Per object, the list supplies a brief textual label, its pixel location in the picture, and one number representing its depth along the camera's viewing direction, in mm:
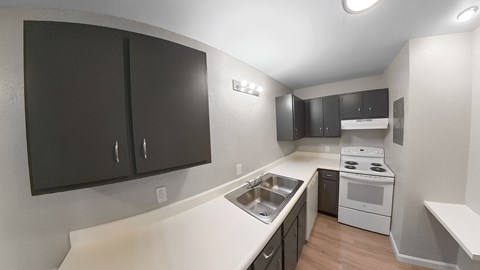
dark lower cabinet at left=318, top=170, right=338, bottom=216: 2256
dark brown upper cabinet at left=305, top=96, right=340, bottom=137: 2520
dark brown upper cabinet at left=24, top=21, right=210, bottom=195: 592
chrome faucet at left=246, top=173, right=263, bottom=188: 1609
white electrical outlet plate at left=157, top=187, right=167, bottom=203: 1079
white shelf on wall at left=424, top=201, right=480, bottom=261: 955
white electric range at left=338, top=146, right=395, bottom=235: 1858
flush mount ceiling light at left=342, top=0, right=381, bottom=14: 921
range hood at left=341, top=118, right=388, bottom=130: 2084
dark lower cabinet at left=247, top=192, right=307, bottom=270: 902
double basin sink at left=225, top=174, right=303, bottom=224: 1454
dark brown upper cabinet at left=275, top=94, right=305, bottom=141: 2258
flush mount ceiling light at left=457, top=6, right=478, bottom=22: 1001
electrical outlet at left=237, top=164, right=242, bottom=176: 1656
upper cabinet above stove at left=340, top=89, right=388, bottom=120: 2115
